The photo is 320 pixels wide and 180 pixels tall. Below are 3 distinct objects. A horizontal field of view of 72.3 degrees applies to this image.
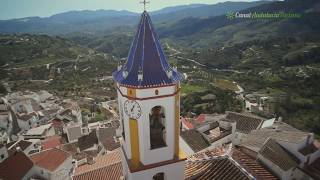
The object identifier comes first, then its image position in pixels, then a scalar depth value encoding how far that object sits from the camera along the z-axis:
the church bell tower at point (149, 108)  8.43
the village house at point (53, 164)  22.75
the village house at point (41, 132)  34.36
